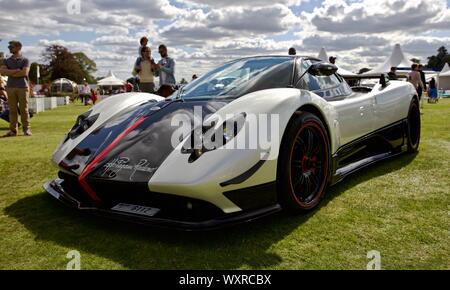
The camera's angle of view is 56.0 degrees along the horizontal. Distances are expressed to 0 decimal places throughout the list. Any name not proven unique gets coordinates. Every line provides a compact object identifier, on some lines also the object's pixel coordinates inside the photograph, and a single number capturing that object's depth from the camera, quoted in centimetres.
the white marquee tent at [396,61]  2833
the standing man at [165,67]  778
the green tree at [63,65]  7494
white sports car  247
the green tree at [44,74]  7600
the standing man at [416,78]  1195
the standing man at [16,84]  751
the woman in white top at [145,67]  789
